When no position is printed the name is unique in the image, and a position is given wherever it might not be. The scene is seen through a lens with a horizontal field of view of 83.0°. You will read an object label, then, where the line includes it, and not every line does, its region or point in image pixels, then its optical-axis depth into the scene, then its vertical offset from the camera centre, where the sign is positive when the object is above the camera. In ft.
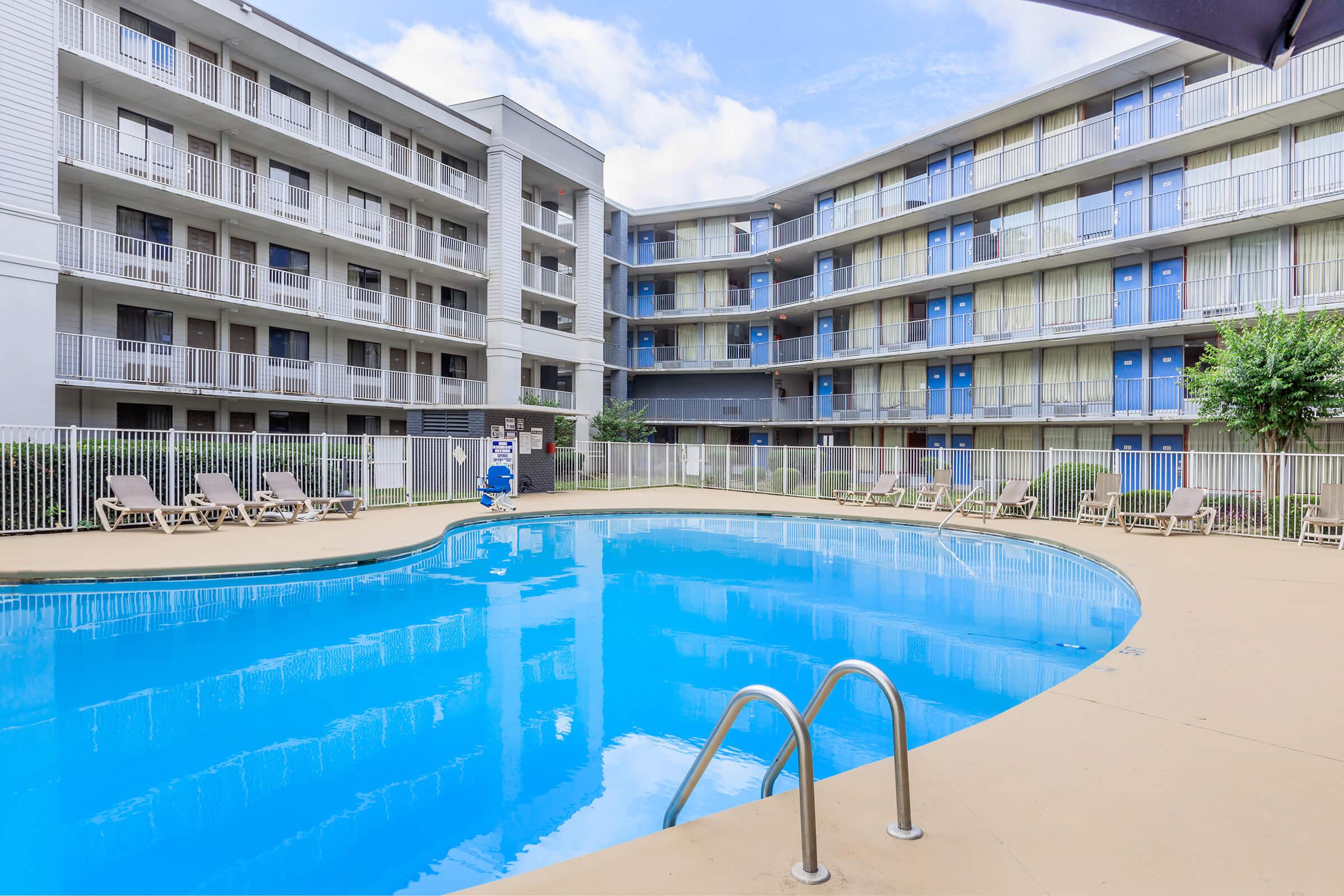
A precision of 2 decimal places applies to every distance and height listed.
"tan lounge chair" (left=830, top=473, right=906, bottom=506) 66.59 -4.58
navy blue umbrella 12.26 +7.08
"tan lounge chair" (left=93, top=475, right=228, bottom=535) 42.68 -3.52
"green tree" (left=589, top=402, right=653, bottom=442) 102.63 +2.61
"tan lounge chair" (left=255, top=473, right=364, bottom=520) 50.44 -3.53
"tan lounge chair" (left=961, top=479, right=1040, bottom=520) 57.41 -4.38
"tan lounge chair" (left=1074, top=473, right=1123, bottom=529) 53.11 -4.05
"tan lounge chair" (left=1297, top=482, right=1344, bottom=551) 41.78 -4.05
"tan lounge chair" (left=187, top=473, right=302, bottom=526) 46.65 -3.52
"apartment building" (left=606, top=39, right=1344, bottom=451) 63.21 +18.64
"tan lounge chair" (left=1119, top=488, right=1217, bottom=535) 47.91 -4.42
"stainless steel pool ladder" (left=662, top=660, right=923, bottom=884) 8.36 -3.76
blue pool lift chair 61.87 -3.71
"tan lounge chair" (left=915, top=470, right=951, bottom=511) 65.05 -4.17
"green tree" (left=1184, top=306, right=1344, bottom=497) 46.85 +4.13
